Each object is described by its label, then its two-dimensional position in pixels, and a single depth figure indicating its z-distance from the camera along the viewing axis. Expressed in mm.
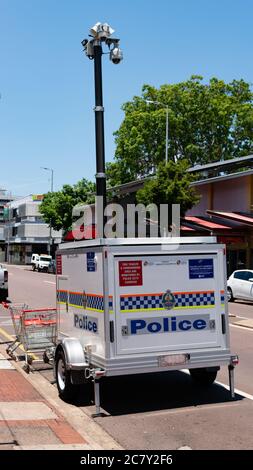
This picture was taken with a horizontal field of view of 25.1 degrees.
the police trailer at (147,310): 7285
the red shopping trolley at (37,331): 10144
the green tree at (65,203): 61938
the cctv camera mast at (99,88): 12133
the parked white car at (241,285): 23156
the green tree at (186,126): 53625
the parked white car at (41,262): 58966
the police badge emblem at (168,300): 7535
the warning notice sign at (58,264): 9099
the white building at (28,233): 84794
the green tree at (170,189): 31094
